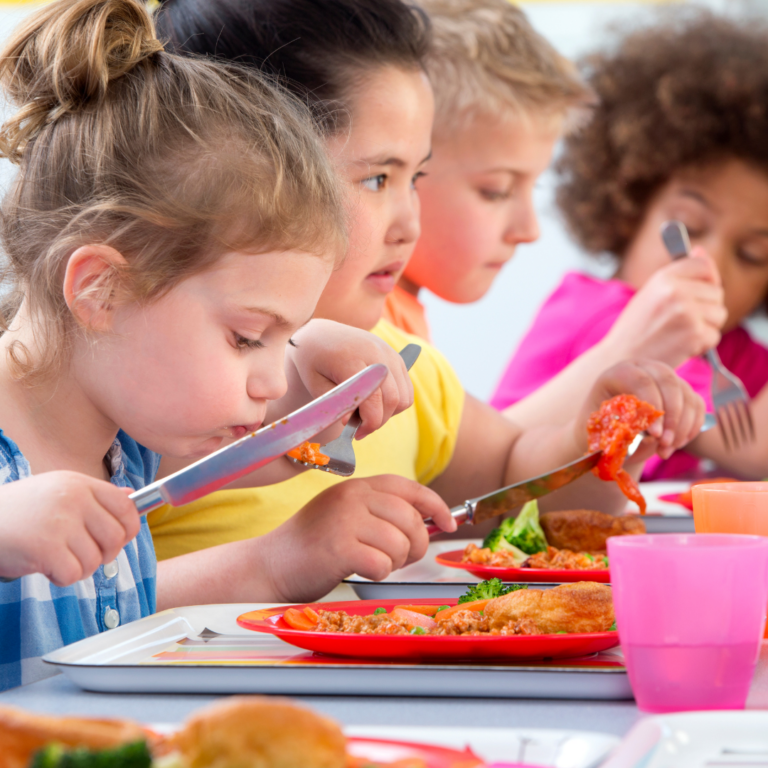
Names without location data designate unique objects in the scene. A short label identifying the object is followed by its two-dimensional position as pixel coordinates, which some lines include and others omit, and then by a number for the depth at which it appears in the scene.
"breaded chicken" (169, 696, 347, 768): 1.30
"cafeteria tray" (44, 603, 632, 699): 1.48
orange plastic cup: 1.63
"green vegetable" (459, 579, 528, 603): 1.66
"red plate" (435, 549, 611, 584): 1.78
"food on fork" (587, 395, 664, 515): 2.03
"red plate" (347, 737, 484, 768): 1.36
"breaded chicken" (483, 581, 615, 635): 1.55
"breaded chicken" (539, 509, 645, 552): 1.98
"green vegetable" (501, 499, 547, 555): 1.99
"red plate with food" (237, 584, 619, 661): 1.52
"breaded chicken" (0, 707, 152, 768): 1.32
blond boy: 3.12
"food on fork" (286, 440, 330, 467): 1.84
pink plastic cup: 1.45
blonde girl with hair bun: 1.74
